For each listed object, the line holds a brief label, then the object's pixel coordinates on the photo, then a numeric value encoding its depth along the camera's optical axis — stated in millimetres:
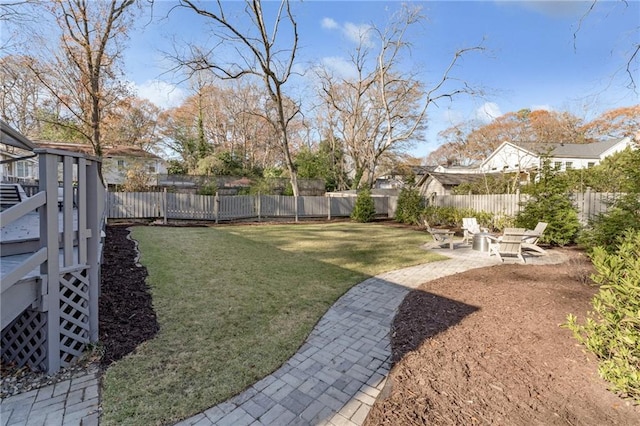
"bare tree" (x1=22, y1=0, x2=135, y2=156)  13703
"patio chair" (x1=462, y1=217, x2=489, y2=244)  9570
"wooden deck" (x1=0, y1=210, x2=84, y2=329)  2080
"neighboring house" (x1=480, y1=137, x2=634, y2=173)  30500
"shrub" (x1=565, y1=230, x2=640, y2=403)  2193
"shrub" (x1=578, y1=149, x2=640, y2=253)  6137
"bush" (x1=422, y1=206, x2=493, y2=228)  12539
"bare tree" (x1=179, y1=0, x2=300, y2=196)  15648
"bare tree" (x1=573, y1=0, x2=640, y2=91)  4406
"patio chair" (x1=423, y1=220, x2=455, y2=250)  8961
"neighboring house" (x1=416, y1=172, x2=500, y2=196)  21156
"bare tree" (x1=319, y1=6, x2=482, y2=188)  19328
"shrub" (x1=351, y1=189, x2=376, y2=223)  17094
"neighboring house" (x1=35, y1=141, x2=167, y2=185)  23620
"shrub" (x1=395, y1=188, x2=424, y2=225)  15422
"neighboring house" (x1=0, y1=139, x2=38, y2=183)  16500
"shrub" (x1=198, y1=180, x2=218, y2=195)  16000
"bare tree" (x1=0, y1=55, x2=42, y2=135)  13092
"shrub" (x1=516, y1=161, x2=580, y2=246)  8883
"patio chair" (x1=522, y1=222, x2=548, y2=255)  7686
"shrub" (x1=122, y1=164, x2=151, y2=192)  14664
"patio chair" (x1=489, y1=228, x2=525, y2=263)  7051
